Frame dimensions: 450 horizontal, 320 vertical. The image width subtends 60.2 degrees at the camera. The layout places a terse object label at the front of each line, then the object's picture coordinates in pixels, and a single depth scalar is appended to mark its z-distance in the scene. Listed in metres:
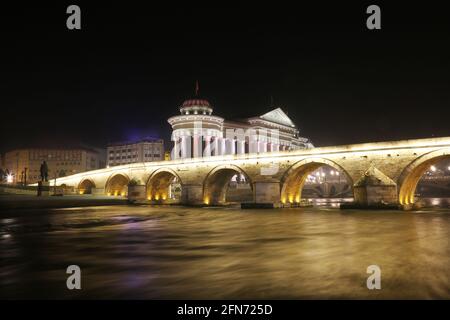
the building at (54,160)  112.00
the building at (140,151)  110.00
